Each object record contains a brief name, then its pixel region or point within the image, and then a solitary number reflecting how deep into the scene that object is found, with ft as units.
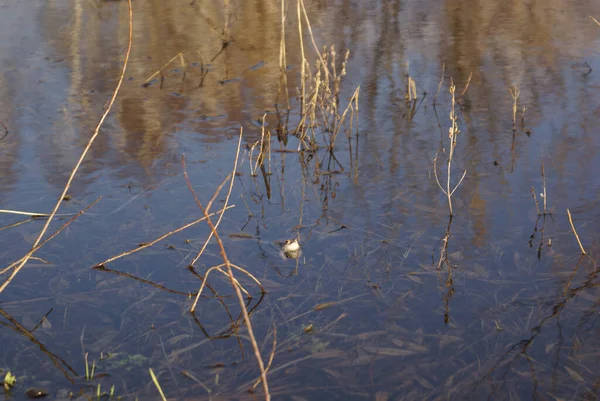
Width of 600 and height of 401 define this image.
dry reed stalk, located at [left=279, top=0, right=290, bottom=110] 18.11
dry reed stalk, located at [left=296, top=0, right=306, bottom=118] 15.58
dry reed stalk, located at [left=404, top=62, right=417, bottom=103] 17.47
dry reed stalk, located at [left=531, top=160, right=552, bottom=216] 11.67
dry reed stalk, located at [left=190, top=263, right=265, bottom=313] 9.35
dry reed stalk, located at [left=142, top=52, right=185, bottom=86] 20.80
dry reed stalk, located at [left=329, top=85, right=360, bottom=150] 14.95
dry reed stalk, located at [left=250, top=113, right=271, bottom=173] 14.08
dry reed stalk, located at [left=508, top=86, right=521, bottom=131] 15.74
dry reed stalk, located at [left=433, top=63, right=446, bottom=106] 17.96
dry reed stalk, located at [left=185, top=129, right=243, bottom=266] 10.08
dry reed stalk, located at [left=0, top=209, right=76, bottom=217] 12.27
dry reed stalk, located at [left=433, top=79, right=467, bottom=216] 11.85
